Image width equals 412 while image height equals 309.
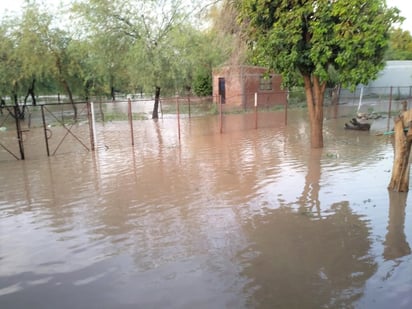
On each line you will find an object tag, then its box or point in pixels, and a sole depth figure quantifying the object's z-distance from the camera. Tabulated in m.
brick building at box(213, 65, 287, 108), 29.91
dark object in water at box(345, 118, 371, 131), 16.02
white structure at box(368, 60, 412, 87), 37.80
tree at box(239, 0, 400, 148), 9.30
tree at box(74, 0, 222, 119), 22.61
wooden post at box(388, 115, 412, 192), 6.68
